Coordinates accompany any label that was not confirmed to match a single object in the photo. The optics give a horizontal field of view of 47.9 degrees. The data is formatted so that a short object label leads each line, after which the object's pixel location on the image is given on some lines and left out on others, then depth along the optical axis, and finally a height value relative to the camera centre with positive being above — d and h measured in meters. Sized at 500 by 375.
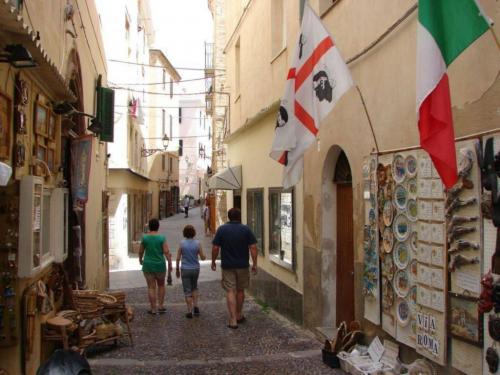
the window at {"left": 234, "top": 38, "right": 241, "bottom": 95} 15.34 +3.62
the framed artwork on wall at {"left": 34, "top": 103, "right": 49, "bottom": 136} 5.31 +0.81
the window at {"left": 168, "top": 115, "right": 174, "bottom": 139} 39.05 +5.10
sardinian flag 5.38 +1.05
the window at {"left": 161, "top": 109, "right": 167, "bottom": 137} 34.16 +4.85
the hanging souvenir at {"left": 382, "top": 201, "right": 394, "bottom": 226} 5.34 -0.14
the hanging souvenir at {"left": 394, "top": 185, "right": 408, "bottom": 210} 5.04 +0.01
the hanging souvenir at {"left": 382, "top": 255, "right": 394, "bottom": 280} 5.36 -0.66
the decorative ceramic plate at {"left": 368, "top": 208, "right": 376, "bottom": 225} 5.76 -0.18
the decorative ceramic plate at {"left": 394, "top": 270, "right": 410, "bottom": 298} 5.08 -0.78
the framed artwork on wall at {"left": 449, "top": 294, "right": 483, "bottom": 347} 3.98 -0.90
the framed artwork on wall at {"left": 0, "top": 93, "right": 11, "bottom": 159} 4.17 +0.57
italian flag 3.44 +0.79
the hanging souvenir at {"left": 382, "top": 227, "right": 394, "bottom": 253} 5.34 -0.40
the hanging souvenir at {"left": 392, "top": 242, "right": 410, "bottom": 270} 5.07 -0.53
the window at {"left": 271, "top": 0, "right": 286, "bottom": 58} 10.44 +3.23
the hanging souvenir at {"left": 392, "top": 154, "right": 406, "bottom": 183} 5.06 +0.27
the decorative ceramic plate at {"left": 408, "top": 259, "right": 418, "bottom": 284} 4.87 -0.63
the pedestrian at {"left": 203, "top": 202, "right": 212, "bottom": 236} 28.02 -1.04
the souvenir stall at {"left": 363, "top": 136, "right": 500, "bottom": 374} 3.83 -0.46
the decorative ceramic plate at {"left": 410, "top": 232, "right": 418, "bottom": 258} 4.87 -0.40
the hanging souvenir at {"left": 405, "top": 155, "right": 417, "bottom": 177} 4.85 +0.29
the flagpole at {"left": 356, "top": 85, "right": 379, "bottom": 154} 5.77 +0.87
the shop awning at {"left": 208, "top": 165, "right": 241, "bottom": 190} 13.92 +0.50
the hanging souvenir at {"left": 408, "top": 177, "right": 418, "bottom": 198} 4.85 +0.10
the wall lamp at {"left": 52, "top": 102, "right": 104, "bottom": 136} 6.31 +1.05
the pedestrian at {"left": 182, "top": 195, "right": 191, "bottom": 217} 44.78 -0.56
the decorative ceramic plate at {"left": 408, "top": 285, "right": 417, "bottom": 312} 4.89 -0.88
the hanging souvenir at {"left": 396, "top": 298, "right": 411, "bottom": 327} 5.05 -1.05
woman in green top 9.27 -0.96
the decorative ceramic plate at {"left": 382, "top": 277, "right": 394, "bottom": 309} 5.38 -0.93
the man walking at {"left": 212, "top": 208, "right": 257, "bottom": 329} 8.59 -0.89
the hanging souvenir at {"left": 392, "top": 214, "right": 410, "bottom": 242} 5.03 -0.27
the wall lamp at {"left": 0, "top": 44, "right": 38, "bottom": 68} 3.90 +1.02
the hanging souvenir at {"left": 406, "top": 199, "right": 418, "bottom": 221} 4.87 -0.10
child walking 9.30 -1.12
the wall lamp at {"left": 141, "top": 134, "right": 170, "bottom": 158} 26.45 +2.38
